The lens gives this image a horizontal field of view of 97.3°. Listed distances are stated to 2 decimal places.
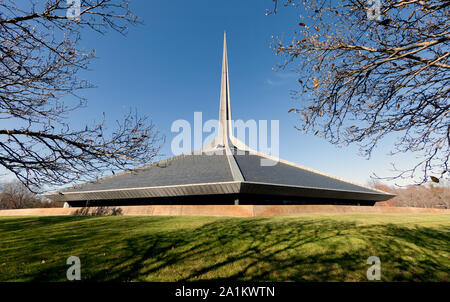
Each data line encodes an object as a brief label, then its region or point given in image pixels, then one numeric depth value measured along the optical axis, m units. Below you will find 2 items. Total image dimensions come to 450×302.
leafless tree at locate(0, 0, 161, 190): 4.39
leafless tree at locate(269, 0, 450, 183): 4.12
